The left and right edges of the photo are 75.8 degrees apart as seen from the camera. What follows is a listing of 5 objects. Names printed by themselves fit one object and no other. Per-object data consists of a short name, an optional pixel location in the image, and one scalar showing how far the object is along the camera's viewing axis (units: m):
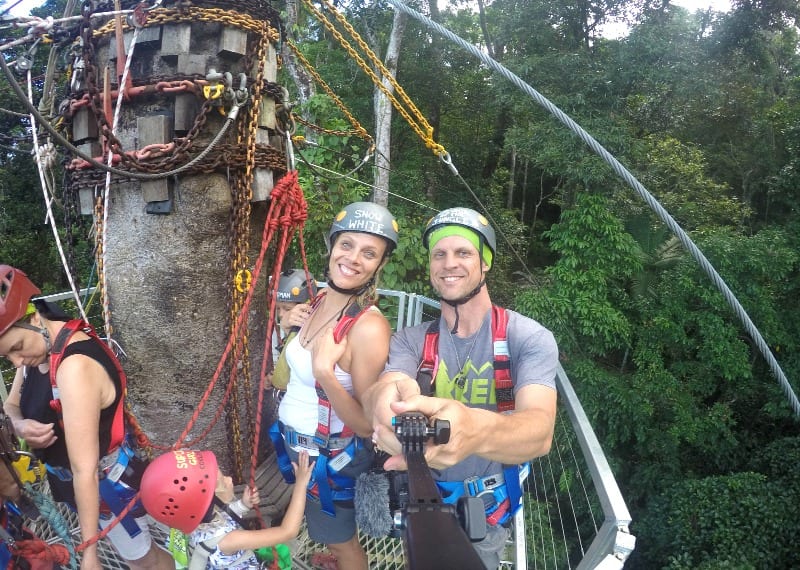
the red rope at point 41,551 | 1.88
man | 1.52
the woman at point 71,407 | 1.66
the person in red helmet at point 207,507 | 1.71
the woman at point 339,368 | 1.83
